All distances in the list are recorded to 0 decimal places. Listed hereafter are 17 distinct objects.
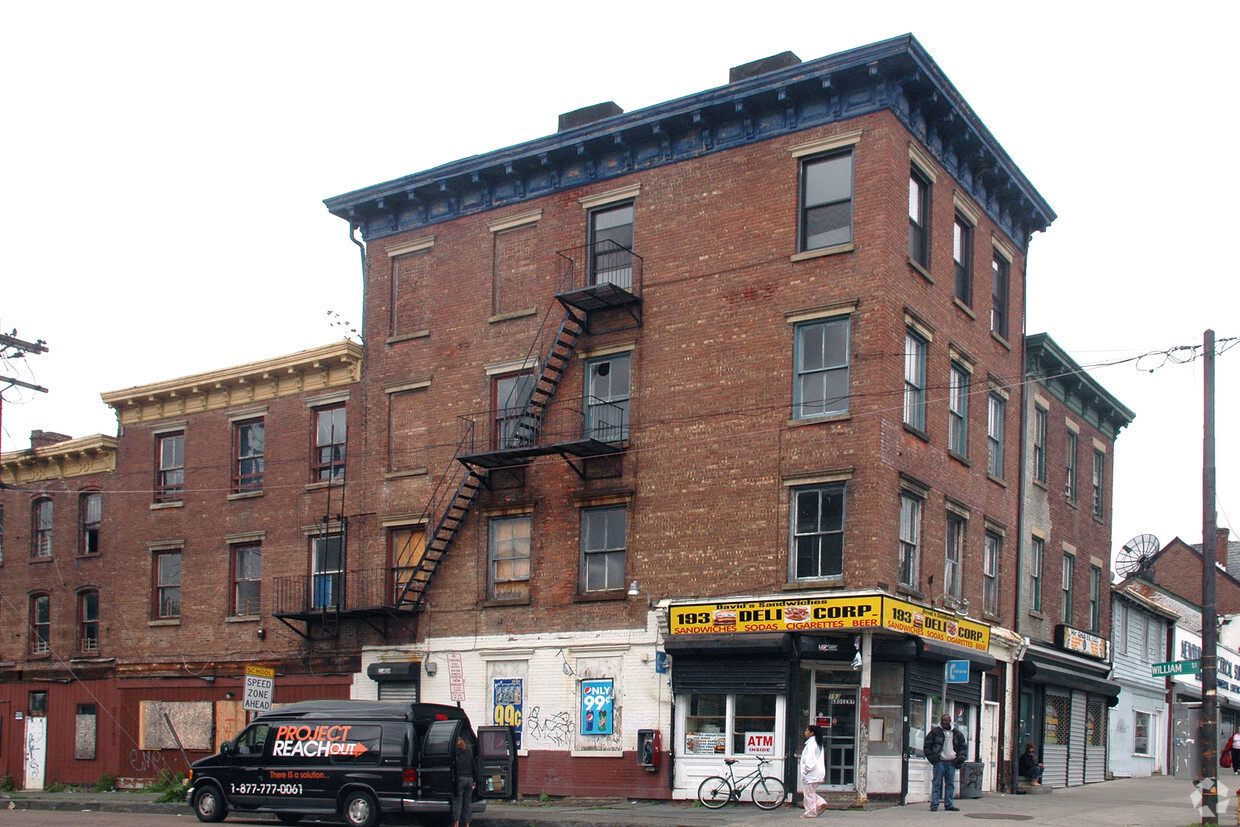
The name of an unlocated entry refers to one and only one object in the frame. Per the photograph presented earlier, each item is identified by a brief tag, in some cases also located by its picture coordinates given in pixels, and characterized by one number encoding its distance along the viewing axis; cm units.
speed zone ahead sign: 2602
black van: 2252
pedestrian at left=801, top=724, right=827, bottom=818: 2275
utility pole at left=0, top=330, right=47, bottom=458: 3684
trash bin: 2739
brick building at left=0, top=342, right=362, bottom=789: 3338
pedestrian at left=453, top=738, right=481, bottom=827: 2188
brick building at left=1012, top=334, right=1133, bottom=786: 3269
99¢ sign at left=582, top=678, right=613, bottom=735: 2777
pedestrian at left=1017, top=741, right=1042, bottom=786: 3067
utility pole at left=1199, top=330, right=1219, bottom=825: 2050
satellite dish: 5209
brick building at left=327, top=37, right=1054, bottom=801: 2577
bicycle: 2456
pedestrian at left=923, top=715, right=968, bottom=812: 2456
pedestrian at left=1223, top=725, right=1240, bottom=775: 3275
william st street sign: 2170
